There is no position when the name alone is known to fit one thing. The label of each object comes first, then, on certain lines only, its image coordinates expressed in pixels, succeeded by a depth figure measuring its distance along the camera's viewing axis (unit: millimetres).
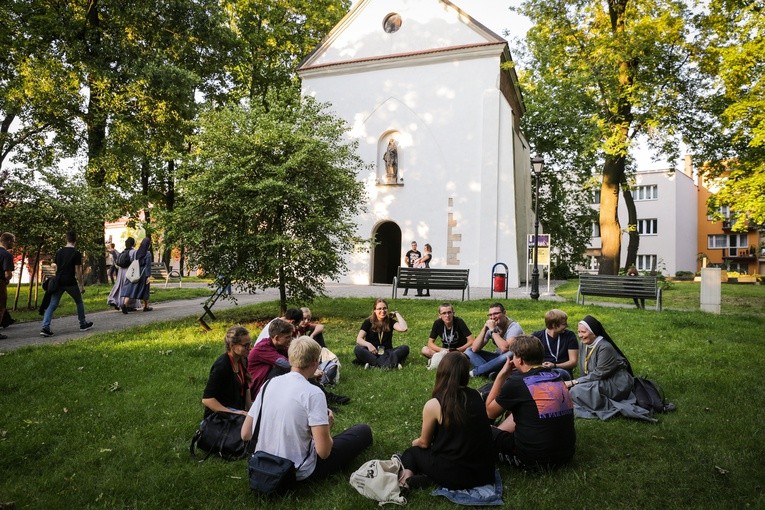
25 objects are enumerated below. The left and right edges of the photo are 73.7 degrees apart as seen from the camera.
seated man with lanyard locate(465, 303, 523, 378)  6910
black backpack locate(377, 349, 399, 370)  7598
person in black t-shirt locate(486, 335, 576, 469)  3998
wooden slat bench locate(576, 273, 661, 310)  12727
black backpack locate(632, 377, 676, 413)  5488
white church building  21844
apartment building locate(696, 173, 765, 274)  49525
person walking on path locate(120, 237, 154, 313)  12836
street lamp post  15688
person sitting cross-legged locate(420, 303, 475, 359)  7574
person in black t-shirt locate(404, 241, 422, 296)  17734
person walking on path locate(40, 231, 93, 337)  9656
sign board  17547
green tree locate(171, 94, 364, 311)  10008
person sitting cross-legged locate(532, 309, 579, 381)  6307
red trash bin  17500
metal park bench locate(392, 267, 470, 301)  14539
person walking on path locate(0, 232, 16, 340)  9102
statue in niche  23141
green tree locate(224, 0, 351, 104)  26844
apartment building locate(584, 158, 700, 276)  48906
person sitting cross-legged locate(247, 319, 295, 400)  5094
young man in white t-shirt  3619
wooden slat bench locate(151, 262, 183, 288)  21247
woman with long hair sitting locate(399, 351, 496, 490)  3607
